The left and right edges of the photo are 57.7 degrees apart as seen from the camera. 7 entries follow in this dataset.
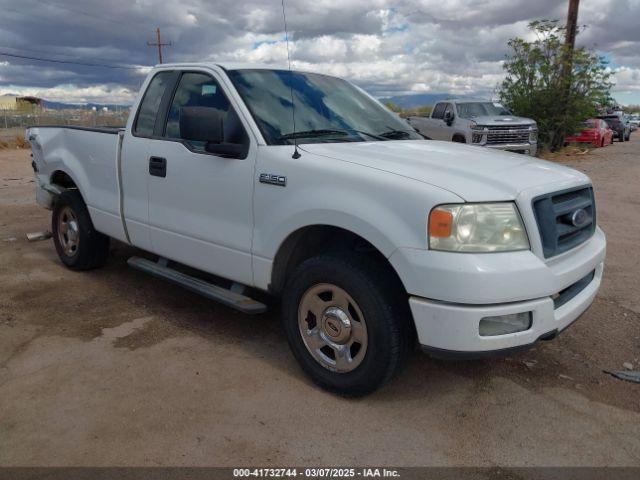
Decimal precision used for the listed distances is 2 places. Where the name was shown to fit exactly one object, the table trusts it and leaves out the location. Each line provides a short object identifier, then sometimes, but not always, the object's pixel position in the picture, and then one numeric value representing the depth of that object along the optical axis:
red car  24.13
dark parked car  34.47
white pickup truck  2.85
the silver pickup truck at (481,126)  15.53
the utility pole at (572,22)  21.89
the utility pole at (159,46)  51.09
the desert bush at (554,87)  20.98
